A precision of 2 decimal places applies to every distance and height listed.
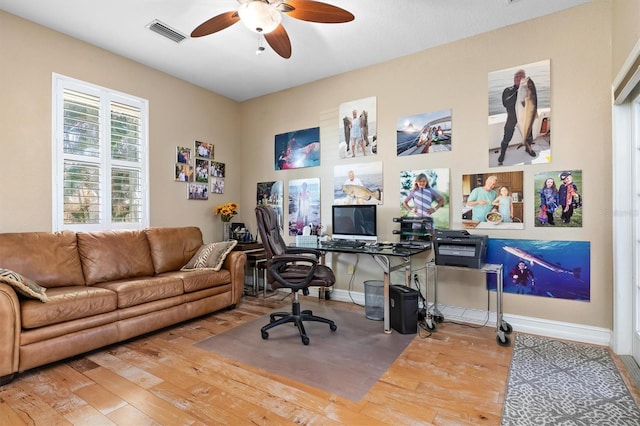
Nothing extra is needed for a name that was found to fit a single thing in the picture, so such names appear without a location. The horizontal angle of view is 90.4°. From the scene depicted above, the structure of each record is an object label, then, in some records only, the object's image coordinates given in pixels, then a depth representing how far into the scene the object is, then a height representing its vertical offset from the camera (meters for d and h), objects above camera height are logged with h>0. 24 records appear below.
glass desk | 2.91 -0.38
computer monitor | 3.58 -0.12
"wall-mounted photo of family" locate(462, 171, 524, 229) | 2.98 +0.10
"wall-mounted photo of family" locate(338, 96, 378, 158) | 3.81 +1.02
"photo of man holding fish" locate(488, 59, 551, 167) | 2.87 +0.90
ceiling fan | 2.08 +1.42
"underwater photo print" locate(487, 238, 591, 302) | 2.73 -0.50
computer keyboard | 3.36 -0.35
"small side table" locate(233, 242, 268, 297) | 4.19 -0.67
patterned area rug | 1.69 -1.10
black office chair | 2.74 -0.54
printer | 2.74 -0.33
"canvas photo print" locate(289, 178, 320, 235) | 4.24 +0.10
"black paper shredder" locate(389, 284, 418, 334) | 2.86 -0.91
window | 3.14 +0.59
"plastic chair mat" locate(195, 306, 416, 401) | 2.11 -1.10
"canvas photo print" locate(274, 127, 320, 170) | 4.26 +0.87
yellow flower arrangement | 4.53 +0.01
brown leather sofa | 2.11 -0.65
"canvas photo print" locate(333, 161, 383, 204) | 3.77 +0.34
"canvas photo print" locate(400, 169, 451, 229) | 3.33 +0.18
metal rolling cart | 2.64 -1.00
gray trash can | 3.32 -0.94
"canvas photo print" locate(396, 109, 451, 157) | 3.35 +0.85
